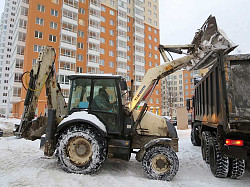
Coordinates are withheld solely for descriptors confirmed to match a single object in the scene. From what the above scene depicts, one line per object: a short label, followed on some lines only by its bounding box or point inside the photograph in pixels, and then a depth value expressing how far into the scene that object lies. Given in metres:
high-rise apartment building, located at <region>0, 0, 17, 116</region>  72.31
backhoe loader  4.36
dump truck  3.70
